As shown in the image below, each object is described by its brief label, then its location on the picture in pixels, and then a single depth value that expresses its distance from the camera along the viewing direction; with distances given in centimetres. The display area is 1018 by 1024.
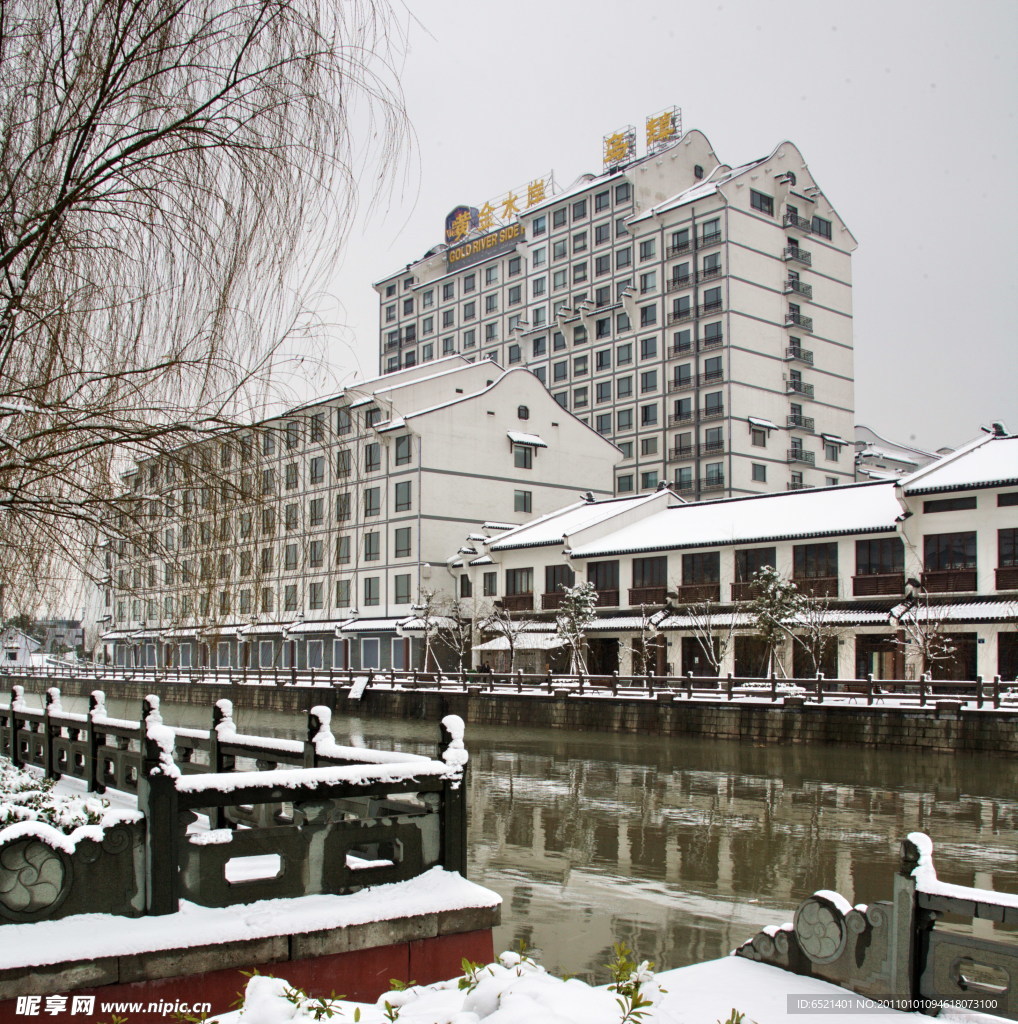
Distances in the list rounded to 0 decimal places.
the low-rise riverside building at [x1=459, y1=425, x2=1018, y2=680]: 3250
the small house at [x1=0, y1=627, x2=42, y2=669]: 8941
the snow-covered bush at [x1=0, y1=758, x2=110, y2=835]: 664
